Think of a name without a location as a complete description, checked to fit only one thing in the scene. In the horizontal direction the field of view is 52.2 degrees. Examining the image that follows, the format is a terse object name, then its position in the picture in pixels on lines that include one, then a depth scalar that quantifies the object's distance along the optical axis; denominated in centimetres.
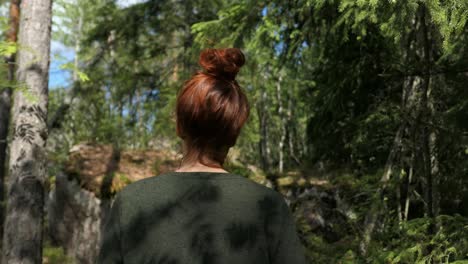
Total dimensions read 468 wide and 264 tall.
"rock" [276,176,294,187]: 1271
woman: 170
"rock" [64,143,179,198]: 1202
